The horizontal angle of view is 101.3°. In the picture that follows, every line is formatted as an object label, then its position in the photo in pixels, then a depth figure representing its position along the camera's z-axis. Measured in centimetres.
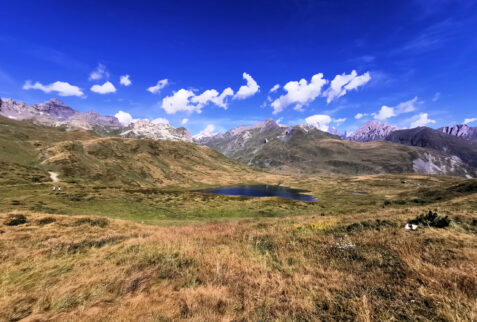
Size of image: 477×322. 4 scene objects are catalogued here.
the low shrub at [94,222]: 1851
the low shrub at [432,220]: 1065
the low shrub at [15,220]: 1604
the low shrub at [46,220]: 1725
